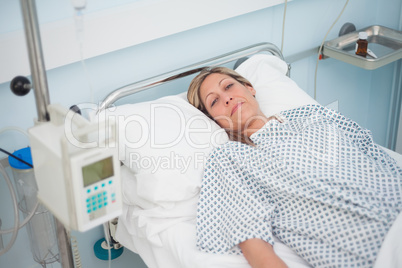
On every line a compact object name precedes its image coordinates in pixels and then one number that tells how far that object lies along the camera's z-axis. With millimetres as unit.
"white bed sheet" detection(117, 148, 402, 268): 1421
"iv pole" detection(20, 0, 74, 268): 1145
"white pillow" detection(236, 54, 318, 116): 2121
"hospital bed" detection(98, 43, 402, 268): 1610
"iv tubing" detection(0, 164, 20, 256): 1476
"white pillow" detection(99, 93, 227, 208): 1679
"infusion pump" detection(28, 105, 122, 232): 1151
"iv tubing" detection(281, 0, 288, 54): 2386
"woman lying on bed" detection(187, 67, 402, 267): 1522
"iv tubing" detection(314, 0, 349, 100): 2670
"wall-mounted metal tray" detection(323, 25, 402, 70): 2504
